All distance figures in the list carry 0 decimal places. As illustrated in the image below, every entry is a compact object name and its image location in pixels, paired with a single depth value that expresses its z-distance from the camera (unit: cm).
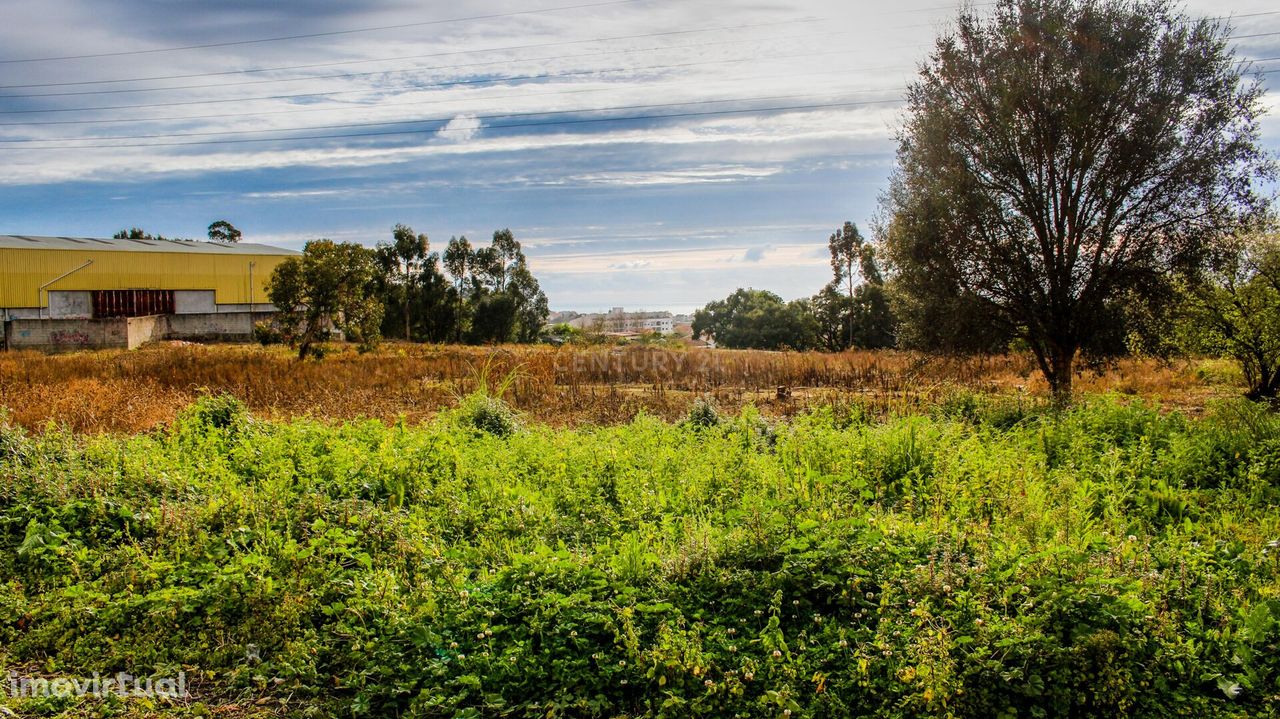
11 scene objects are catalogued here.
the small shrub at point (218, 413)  959
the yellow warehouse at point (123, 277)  4216
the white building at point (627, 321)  3846
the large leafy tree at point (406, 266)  4822
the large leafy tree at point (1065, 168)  1407
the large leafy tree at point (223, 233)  7331
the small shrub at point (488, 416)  1080
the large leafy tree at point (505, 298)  5062
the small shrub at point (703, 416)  1124
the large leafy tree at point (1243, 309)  1434
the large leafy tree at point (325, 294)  2984
